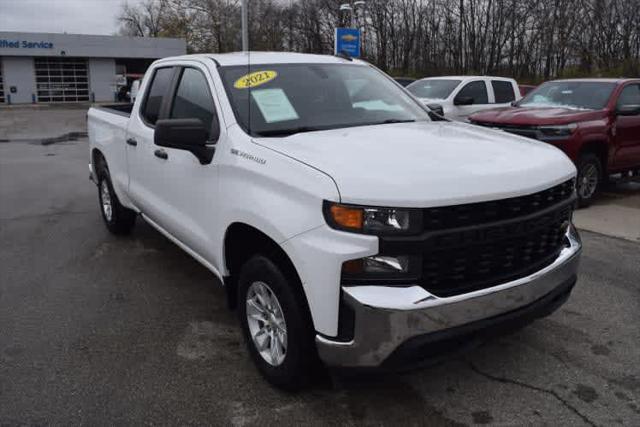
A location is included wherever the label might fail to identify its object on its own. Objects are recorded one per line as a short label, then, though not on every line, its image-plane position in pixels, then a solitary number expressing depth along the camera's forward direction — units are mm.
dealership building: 46281
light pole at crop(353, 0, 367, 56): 44547
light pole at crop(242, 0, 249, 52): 22812
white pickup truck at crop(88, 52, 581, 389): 2697
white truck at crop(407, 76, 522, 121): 12609
